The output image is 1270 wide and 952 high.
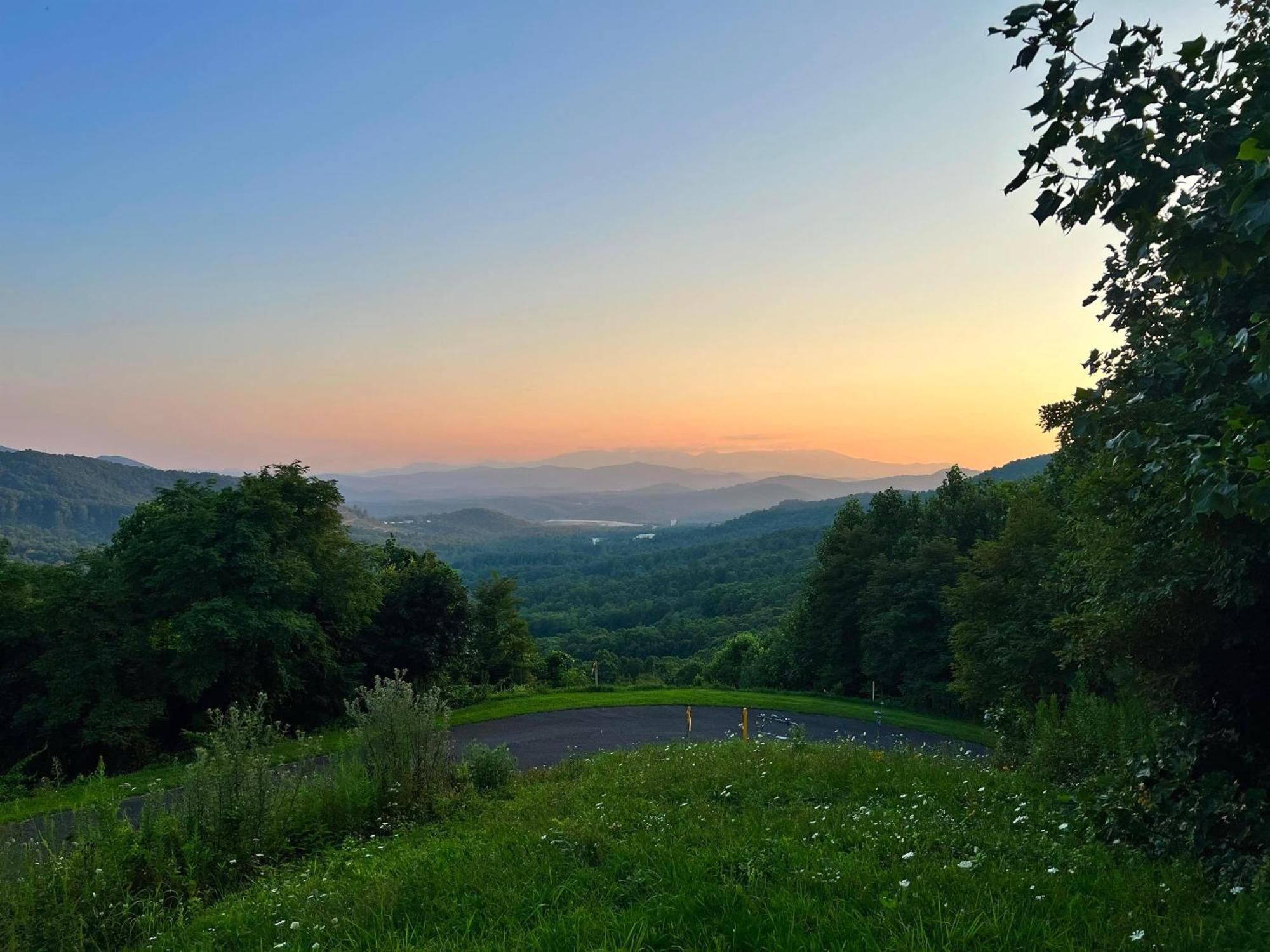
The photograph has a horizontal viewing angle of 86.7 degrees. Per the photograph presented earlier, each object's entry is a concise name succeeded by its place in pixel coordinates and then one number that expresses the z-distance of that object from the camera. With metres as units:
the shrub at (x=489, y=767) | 8.49
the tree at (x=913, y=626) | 29.81
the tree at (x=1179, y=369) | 2.88
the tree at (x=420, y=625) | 23.72
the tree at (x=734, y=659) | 44.38
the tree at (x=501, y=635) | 34.25
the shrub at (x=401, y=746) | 7.41
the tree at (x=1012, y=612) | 18.36
